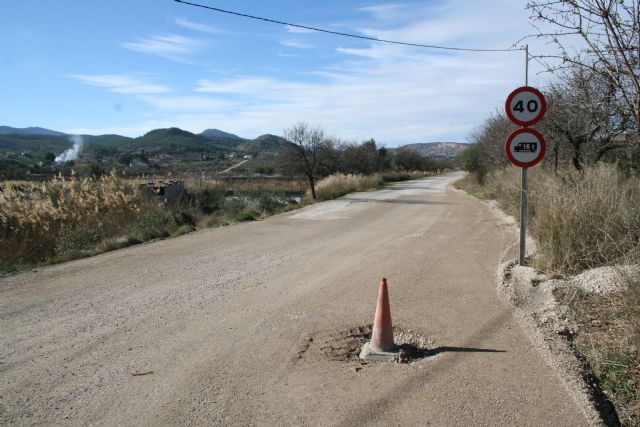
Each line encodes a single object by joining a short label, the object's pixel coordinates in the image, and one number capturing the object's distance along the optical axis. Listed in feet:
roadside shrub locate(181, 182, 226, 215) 66.36
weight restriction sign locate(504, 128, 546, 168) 24.62
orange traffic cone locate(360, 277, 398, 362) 16.02
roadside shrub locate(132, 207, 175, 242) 41.91
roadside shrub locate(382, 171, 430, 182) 172.96
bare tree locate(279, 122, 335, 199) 98.22
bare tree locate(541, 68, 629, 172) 35.45
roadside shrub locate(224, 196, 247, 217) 59.92
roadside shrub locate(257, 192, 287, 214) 64.20
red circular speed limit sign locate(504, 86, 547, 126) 24.27
